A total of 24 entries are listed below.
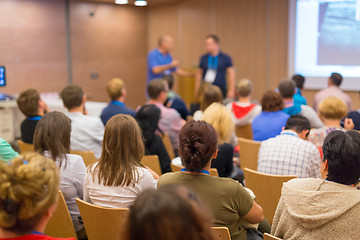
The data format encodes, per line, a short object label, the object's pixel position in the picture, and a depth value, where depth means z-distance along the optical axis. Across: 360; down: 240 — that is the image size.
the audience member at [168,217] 1.00
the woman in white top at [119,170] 2.45
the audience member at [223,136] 3.48
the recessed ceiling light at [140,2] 8.96
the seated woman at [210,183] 2.17
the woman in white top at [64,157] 2.78
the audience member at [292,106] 4.93
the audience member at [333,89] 6.13
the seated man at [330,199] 1.97
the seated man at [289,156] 3.22
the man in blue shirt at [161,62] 7.89
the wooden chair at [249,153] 4.01
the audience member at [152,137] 3.89
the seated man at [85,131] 3.90
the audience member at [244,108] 5.27
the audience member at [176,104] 5.98
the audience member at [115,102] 4.77
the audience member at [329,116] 3.92
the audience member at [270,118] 4.38
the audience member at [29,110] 4.03
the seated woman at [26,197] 1.43
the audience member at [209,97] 4.86
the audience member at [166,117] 4.89
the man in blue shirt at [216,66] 7.83
